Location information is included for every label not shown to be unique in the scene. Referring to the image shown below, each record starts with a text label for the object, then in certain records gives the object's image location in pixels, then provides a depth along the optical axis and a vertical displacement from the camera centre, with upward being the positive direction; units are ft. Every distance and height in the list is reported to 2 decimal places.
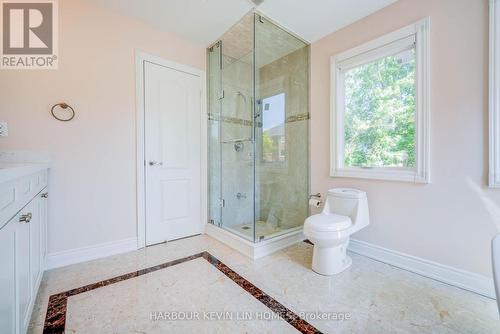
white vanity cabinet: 2.67 -1.29
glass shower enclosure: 8.64 +1.33
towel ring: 6.23 +1.59
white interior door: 7.89 +0.49
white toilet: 5.79 -1.70
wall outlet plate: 5.66 +0.93
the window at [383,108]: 5.99 +1.77
